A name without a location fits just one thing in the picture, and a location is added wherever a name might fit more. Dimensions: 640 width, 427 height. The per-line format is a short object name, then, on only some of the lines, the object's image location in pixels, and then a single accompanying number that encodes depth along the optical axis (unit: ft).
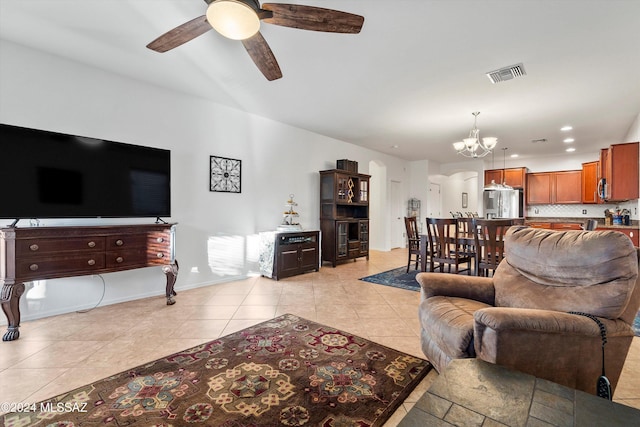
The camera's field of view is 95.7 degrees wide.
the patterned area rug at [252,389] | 4.91
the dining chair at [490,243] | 11.83
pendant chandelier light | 15.47
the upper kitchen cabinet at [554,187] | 24.72
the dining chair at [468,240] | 13.37
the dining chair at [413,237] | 16.43
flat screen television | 8.51
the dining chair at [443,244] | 13.69
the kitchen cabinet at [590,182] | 23.17
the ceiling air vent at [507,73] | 10.16
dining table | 14.79
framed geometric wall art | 13.93
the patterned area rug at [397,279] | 13.72
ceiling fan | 5.98
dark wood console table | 7.89
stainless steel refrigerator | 26.30
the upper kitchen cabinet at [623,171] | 14.78
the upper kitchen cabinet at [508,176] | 26.60
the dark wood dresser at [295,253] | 14.93
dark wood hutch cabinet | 18.65
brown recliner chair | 4.45
